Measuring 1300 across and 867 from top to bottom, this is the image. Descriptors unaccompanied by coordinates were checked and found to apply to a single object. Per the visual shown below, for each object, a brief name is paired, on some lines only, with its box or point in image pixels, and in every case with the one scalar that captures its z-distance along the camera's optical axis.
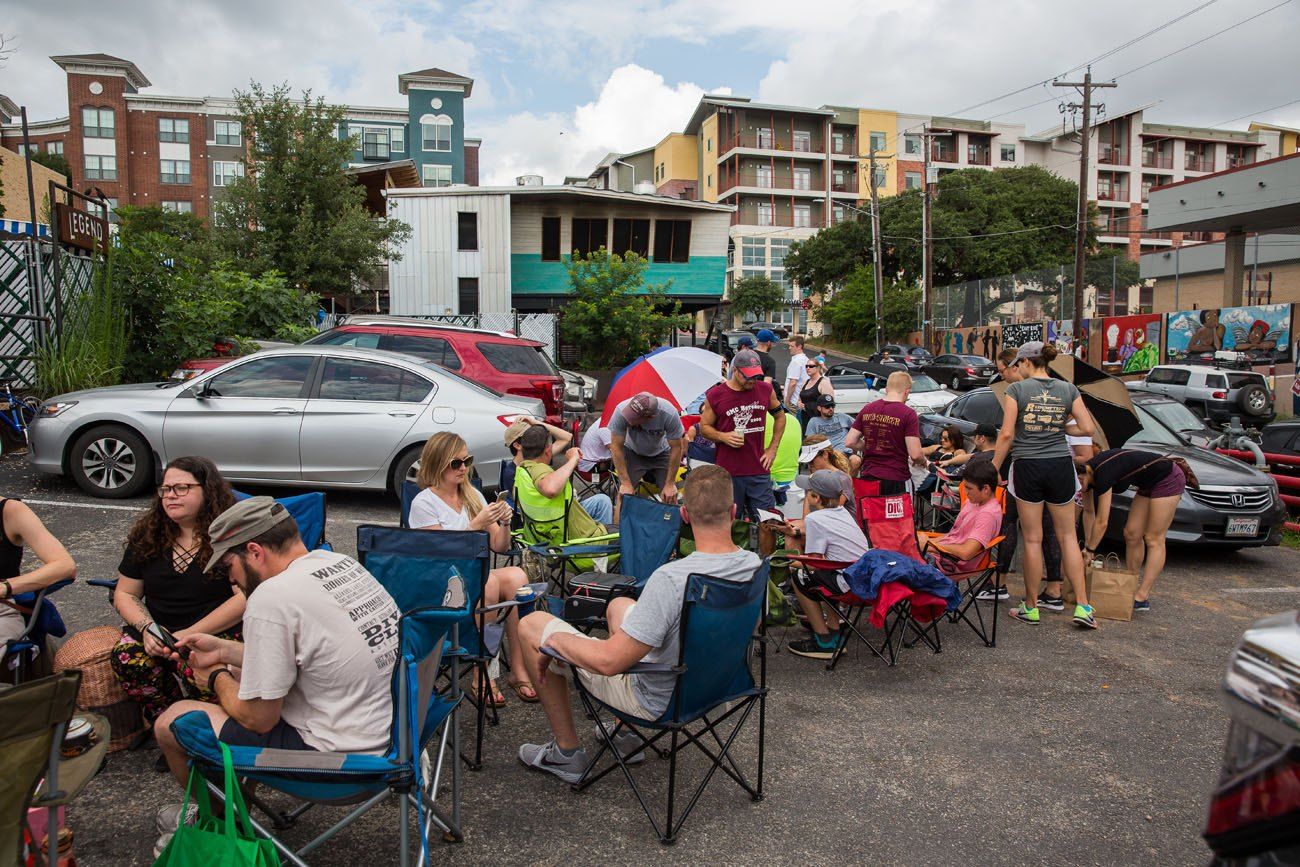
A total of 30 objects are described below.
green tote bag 2.42
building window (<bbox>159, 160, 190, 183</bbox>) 57.38
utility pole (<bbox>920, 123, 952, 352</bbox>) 42.31
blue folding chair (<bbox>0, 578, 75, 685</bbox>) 3.58
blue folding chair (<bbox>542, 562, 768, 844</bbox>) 3.27
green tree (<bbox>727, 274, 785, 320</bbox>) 60.12
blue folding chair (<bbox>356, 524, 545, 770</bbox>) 3.87
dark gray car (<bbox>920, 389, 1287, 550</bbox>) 7.80
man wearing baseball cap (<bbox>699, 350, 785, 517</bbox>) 6.62
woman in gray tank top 6.12
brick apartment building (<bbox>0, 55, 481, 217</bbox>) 54.72
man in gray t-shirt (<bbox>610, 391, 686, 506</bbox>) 6.65
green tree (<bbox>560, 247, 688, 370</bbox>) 22.84
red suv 10.91
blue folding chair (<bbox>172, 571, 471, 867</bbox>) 2.70
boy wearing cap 5.10
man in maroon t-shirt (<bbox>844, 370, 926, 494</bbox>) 6.50
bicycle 10.31
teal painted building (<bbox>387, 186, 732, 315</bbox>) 28.19
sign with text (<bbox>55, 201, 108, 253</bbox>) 10.99
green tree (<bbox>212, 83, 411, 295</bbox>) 21.20
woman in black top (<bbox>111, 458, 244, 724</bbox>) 3.71
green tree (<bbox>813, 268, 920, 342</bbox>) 49.06
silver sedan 8.27
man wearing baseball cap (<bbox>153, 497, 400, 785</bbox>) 2.70
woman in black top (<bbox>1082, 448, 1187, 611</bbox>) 6.38
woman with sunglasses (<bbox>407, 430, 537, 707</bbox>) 4.80
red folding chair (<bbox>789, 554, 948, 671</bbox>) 4.81
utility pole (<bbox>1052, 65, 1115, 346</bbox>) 32.72
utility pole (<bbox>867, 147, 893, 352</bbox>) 46.08
